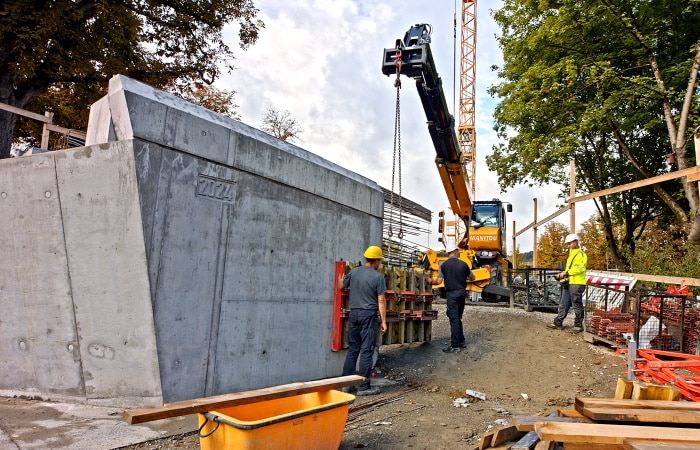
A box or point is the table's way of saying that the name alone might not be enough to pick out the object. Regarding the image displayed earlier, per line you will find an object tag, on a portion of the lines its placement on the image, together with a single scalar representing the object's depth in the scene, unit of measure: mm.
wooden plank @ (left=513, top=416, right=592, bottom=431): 3328
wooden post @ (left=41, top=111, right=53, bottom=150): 8492
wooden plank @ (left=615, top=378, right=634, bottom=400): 4301
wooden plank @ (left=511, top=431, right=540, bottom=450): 3289
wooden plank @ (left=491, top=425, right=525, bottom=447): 3602
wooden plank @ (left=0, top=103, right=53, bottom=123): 8172
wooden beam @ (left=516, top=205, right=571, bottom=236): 16822
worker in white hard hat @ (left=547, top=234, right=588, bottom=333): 9383
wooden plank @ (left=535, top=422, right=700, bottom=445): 2986
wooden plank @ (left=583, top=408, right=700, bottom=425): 3430
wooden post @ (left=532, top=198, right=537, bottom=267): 21269
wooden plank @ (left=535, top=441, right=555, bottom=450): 3141
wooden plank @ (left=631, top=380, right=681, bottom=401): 4172
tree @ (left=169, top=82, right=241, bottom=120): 20672
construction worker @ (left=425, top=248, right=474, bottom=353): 8477
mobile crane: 9203
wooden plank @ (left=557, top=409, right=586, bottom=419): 3772
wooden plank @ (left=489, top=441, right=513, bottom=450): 3518
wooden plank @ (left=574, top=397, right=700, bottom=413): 3783
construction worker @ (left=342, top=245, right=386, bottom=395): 6145
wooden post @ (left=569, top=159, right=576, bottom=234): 15234
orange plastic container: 3162
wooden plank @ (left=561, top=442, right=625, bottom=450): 3027
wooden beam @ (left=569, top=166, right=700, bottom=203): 9469
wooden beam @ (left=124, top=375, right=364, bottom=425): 2811
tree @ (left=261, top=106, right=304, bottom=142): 25344
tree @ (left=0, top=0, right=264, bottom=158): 10648
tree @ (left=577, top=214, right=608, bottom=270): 33688
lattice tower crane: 36431
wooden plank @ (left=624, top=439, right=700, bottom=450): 2762
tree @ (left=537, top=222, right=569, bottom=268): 40788
